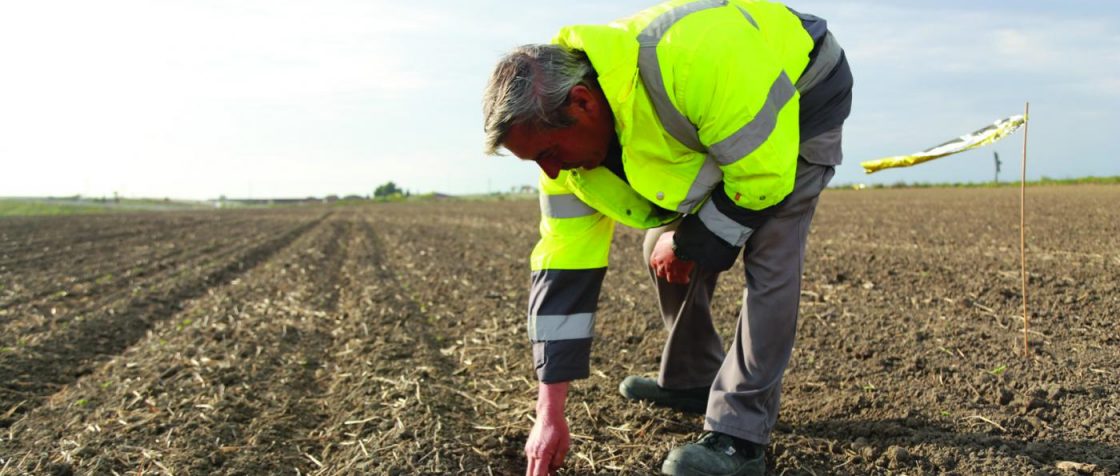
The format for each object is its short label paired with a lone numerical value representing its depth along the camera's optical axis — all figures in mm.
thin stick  3534
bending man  2119
